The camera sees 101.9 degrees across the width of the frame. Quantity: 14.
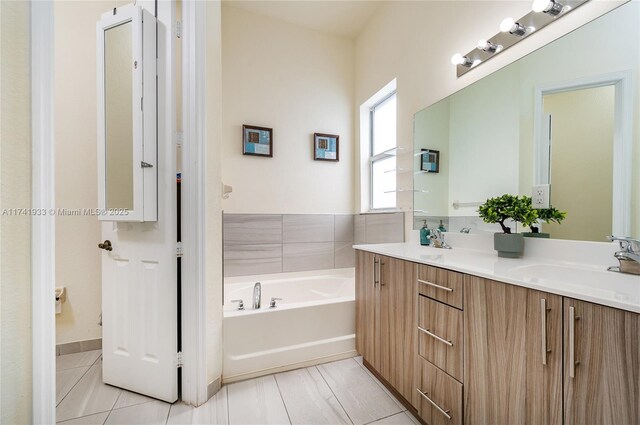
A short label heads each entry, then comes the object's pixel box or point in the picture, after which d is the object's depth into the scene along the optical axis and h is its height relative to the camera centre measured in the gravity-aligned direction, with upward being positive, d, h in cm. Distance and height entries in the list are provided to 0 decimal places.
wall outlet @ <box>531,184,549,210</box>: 125 +7
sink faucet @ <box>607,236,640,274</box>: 90 -16
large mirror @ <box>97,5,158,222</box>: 142 +54
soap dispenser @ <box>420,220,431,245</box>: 190 -18
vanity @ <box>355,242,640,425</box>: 66 -44
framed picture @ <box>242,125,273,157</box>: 256 +70
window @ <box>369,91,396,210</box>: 257 +57
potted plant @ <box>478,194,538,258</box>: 129 -3
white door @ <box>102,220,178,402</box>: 146 -57
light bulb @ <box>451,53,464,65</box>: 166 +97
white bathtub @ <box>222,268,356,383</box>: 167 -88
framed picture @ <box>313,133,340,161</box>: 282 +70
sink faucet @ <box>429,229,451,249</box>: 180 -21
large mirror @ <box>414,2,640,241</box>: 100 +39
